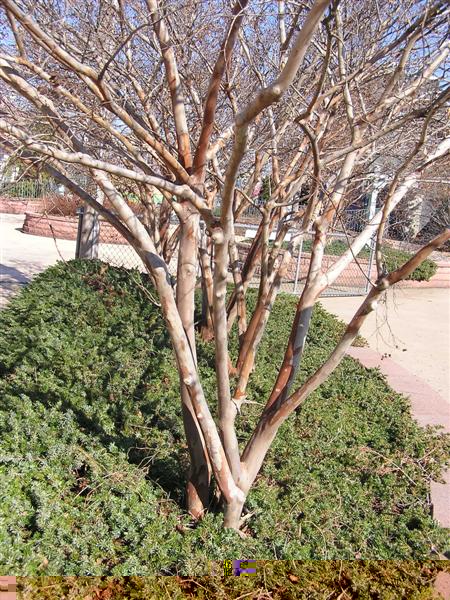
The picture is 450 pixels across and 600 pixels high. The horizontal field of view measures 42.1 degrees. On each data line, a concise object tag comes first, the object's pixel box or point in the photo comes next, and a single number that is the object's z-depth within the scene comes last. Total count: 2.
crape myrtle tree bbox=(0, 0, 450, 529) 2.73
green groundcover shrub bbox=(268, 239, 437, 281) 14.23
